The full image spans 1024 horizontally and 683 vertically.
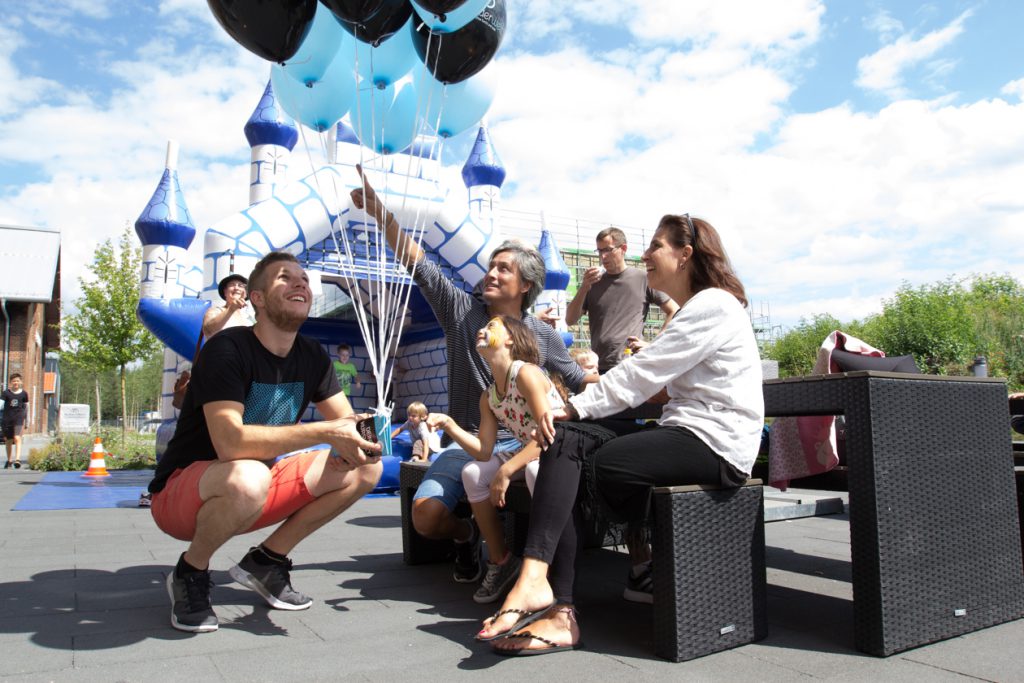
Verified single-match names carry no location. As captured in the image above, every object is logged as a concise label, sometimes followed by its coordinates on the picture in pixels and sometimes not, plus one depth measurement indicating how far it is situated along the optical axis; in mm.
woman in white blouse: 1933
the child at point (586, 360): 3141
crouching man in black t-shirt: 2174
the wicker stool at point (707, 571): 1832
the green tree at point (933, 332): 28609
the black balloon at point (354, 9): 5027
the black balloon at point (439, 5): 5215
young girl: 2180
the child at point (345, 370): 13148
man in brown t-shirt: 4188
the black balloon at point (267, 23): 4758
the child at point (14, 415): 11500
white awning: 22656
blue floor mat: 5988
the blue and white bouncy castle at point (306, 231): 8891
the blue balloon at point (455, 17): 5520
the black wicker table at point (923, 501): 1883
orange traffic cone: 9273
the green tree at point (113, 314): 16469
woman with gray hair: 2717
